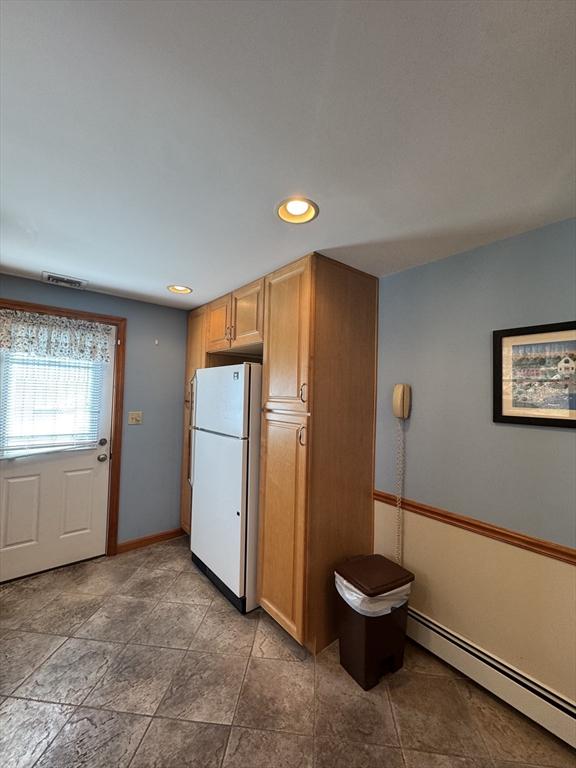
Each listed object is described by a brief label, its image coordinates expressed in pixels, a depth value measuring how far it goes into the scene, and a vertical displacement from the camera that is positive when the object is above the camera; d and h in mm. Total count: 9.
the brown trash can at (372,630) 1552 -1189
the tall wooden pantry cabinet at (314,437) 1762 -246
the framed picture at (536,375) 1364 +113
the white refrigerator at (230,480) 2047 -597
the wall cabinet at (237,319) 2203 +588
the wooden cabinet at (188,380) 2977 +135
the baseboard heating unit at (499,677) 1329 -1330
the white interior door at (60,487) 2354 -766
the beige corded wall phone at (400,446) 1887 -303
